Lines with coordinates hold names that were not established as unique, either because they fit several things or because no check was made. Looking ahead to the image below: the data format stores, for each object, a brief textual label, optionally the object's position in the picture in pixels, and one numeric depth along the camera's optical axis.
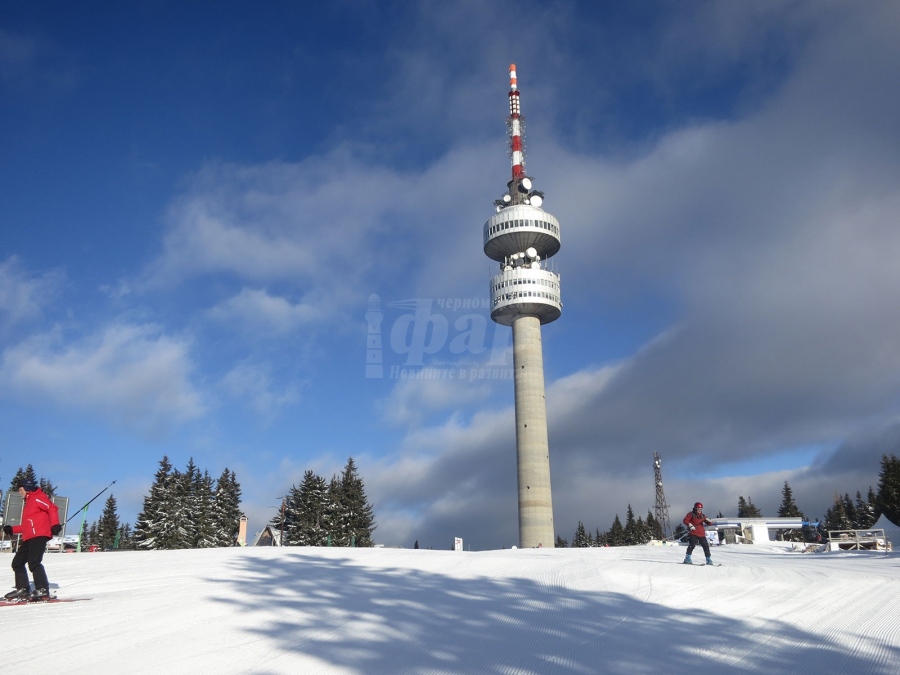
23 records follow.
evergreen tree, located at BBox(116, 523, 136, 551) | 112.56
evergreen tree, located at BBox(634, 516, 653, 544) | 148.12
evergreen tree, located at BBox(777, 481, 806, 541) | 146.62
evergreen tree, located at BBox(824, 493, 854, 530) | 131.00
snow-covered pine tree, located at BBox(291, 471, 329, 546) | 78.50
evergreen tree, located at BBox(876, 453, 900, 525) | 89.25
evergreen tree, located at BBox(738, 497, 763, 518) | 159.44
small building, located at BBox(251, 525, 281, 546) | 82.66
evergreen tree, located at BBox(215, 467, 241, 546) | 81.81
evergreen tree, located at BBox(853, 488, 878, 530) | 115.25
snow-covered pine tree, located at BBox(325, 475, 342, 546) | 78.88
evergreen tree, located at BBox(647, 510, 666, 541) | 147.75
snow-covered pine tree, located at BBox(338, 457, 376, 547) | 80.87
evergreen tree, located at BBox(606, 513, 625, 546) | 159.25
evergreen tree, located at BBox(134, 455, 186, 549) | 71.31
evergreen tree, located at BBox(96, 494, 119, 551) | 109.69
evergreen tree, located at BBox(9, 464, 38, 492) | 107.21
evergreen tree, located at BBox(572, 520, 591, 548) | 168.35
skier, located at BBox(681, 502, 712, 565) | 19.61
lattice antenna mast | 144.12
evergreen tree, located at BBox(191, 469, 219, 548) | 75.44
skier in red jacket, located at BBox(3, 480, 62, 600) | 13.48
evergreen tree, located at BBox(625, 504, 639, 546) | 154.74
